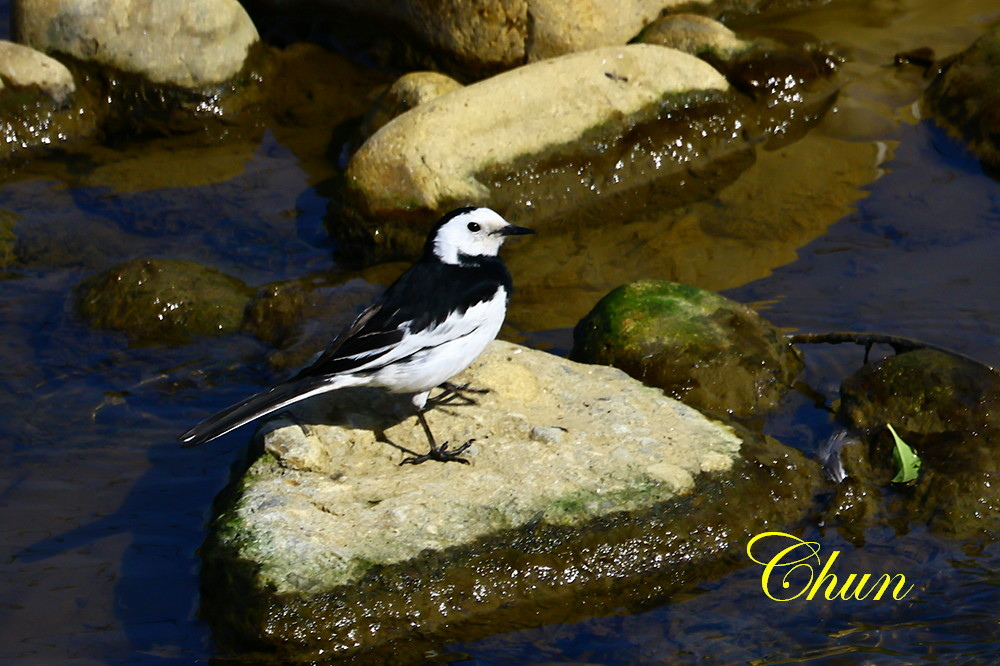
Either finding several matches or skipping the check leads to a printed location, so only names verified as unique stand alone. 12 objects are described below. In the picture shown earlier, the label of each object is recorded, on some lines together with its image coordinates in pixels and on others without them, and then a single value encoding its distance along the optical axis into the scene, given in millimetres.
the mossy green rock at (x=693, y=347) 12031
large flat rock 8781
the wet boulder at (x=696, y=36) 18062
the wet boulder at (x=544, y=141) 15523
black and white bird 9797
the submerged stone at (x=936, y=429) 10344
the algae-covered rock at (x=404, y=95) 17328
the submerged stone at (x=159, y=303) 13992
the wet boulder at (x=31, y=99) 18094
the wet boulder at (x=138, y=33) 18437
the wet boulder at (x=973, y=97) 16344
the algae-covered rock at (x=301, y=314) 13523
